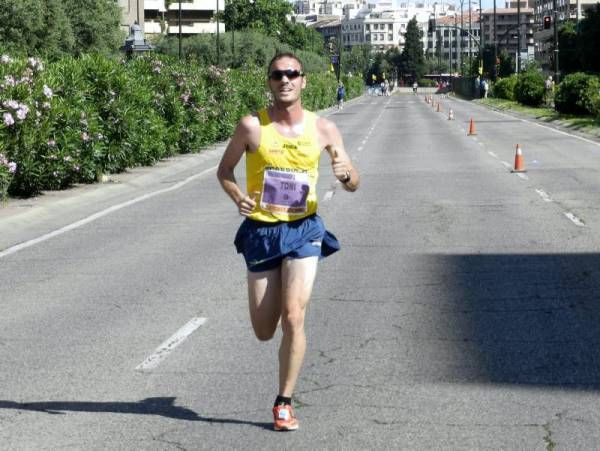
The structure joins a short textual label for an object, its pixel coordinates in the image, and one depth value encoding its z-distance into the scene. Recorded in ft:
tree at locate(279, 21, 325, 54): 564.88
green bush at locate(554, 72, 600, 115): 175.94
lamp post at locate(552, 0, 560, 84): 228.96
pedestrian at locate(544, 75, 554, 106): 276.12
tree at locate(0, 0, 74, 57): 227.81
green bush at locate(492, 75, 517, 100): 326.03
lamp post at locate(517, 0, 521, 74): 333.83
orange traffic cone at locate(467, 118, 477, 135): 158.52
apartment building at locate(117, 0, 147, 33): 430.08
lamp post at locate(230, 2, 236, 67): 532.19
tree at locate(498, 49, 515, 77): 561.84
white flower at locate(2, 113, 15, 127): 64.03
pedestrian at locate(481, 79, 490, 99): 398.21
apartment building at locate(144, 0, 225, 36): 538.47
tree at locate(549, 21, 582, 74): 403.34
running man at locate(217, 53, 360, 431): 21.74
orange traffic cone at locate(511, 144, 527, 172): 90.88
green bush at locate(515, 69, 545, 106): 266.77
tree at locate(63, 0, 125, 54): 275.39
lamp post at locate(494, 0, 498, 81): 413.39
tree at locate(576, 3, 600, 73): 343.26
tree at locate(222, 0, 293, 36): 536.01
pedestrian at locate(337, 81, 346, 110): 324.19
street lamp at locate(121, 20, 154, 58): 137.18
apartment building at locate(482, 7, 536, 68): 447.01
